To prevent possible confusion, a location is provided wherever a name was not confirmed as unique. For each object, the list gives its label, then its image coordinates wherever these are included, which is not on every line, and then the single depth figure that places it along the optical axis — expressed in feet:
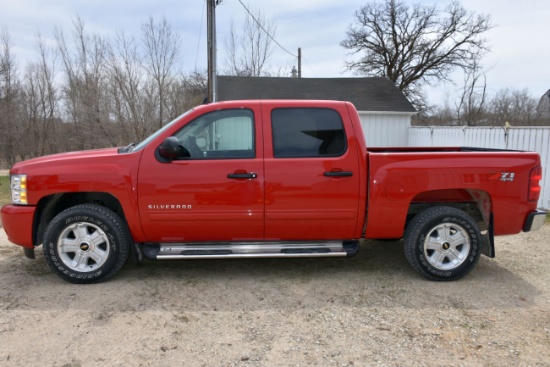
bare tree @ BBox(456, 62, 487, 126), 101.40
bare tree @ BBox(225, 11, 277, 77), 90.33
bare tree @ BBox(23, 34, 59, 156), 109.70
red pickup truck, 12.72
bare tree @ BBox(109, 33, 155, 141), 67.41
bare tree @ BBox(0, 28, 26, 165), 98.07
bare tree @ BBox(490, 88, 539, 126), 99.98
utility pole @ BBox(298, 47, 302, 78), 94.94
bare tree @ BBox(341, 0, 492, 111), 109.50
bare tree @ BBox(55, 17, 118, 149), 73.61
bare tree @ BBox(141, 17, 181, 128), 67.51
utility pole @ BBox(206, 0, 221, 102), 39.21
